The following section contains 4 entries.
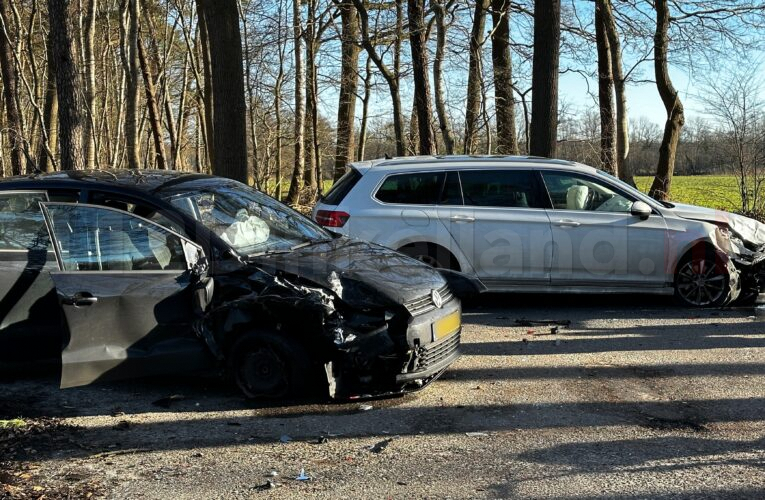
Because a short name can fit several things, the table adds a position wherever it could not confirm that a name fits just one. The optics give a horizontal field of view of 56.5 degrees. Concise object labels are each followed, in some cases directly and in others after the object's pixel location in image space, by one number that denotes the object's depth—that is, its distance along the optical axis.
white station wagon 8.37
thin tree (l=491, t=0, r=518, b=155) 18.94
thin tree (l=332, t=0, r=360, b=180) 21.42
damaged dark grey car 5.00
